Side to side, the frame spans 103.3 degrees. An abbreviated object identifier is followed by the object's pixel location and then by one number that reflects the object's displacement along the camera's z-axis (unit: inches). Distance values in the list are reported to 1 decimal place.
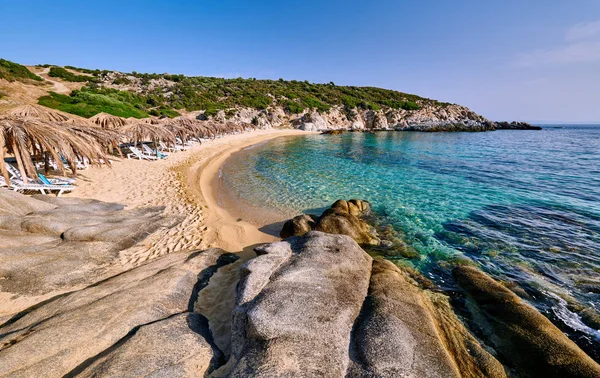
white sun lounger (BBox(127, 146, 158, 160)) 649.0
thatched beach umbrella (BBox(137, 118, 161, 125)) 812.1
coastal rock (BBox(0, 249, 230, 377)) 106.7
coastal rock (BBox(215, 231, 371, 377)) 107.3
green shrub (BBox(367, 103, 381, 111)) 2405.9
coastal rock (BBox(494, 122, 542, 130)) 2699.3
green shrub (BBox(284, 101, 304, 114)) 2138.3
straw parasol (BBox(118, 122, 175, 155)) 629.6
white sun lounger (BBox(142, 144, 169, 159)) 682.7
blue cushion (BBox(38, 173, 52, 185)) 366.5
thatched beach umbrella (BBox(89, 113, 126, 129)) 668.1
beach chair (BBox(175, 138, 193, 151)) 828.0
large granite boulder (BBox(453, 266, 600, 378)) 129.7
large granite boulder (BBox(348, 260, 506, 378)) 110.3
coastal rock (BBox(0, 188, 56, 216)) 226.2
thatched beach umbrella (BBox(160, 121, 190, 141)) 800.3
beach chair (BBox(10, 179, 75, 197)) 338.3
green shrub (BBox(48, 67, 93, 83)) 1780.3
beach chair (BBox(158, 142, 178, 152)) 778.2
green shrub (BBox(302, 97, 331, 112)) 2269.9
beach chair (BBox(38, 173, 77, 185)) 370.2
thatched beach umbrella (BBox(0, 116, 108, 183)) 283.9
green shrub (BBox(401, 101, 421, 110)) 2566.7
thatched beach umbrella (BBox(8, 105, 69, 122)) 512.8
